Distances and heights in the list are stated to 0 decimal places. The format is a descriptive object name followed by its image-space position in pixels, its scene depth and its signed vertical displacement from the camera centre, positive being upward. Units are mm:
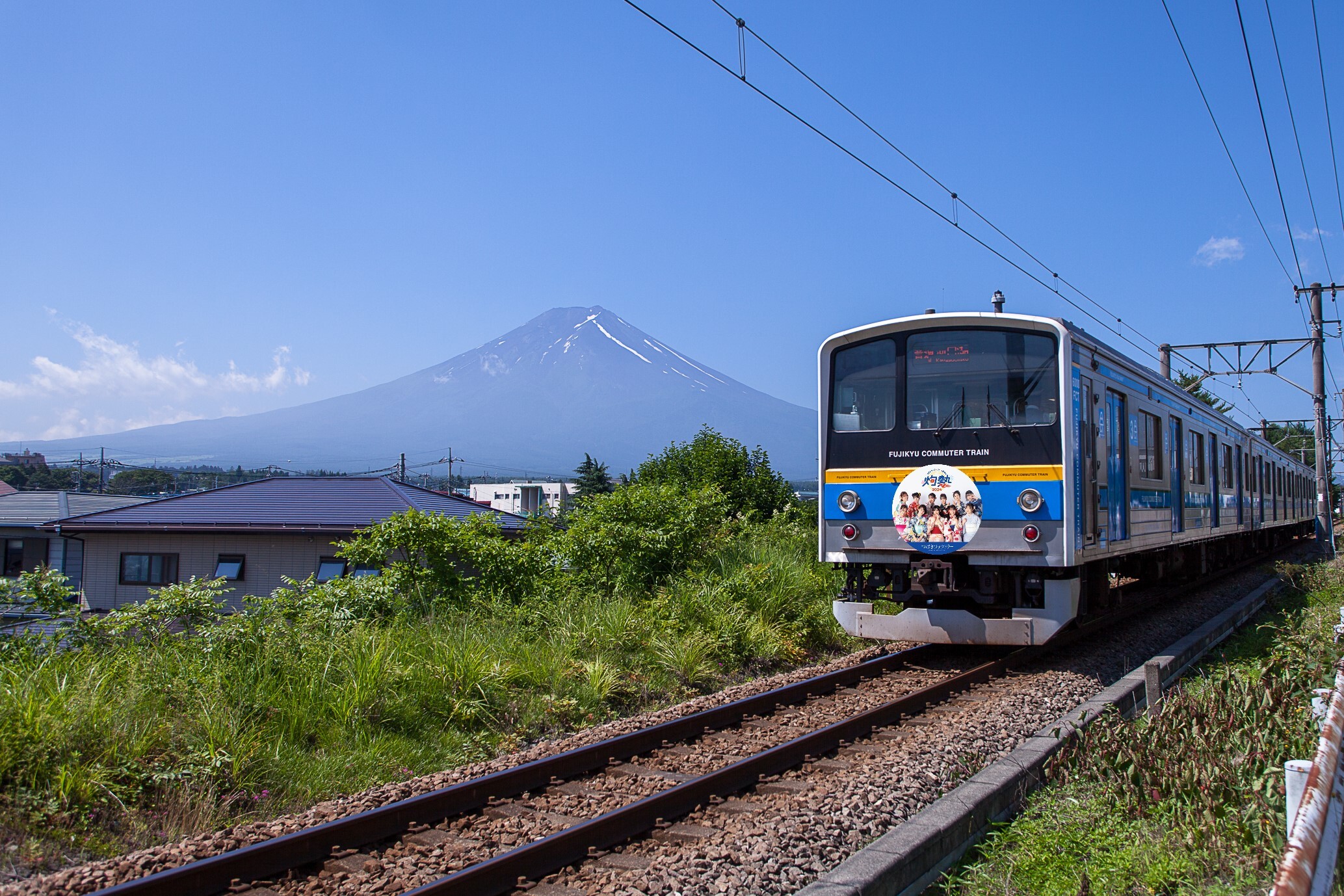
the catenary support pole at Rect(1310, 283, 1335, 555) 24609 +2618
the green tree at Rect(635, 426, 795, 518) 22562 +534
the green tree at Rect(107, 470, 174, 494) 91250 +571
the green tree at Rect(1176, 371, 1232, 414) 44156 +4976
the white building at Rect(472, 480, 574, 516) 64375 -131
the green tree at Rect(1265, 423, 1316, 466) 62925 +4466
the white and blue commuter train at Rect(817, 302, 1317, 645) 8648 +204
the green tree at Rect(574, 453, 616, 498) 47500 +810
